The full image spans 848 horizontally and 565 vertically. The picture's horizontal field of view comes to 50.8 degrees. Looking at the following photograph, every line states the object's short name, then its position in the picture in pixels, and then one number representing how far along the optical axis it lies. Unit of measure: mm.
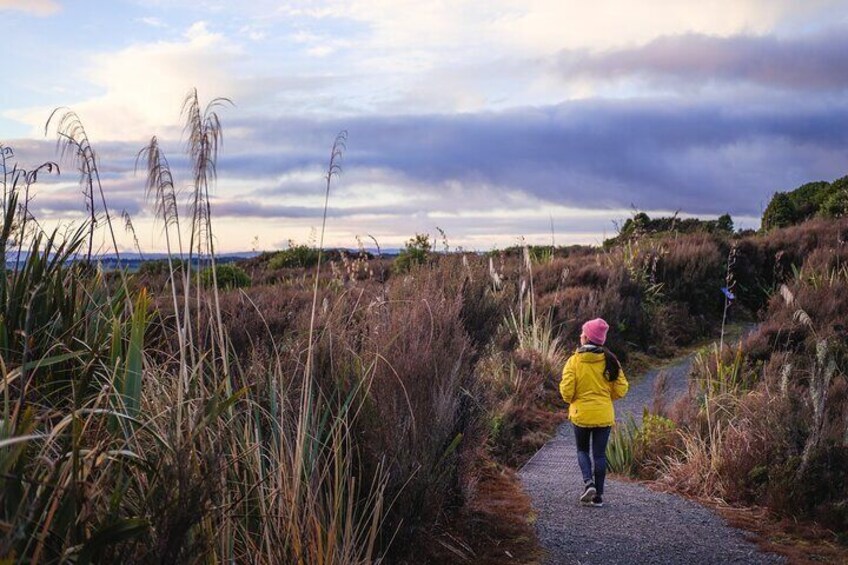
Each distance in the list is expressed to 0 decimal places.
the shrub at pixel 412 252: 21478
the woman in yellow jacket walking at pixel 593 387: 7259
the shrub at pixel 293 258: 28031
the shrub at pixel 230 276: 19703
